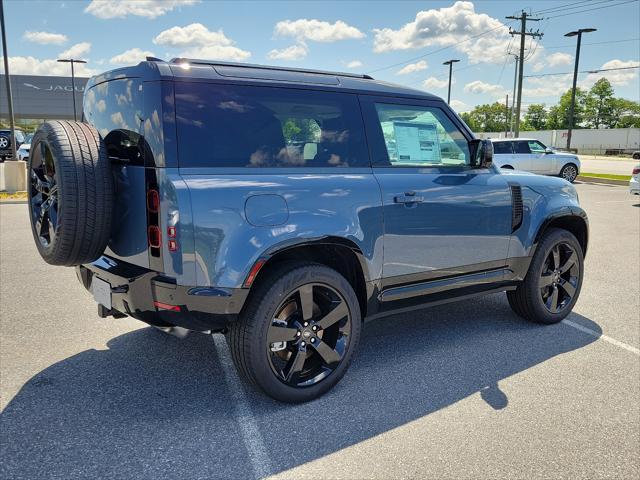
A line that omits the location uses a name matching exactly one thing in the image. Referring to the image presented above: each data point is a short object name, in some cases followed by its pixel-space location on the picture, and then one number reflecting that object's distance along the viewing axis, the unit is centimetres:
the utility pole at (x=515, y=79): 5610
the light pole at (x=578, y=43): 3459
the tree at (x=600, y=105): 9569
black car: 2945
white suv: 1869
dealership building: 6131
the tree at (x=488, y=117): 13132
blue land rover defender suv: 281
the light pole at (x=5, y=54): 1410
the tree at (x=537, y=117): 11775
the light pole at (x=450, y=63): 5084
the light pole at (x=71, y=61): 3804
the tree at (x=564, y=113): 9719
